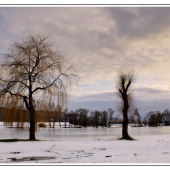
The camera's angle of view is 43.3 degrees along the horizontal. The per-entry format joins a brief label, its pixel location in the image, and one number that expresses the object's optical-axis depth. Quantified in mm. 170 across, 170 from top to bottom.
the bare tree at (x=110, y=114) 124812
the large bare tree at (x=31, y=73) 17625
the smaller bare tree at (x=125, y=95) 20109
